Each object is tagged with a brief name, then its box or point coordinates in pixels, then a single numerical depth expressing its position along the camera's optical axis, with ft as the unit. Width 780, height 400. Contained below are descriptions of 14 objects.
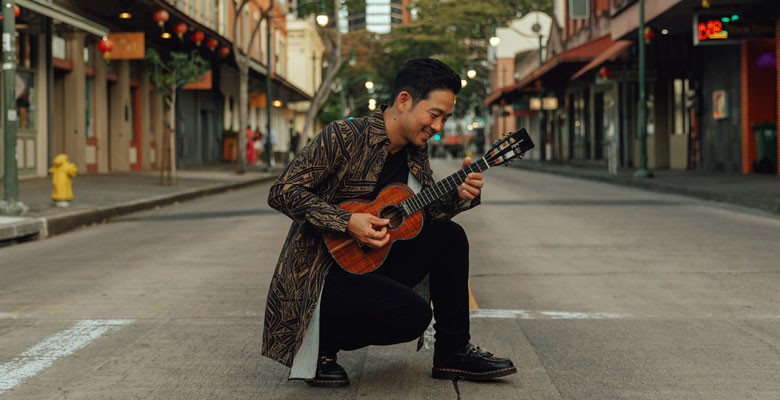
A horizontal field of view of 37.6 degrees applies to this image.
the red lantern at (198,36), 106.01
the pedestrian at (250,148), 151.43
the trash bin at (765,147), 85.61
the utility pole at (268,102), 133.59
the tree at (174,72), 83.71
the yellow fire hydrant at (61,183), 53.52
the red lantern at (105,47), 84.07
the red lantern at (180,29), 100.22
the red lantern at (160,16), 92.02
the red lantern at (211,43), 113.70
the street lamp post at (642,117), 91.67
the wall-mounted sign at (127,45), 93.76
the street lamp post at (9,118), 48.21
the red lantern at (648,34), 96.84
